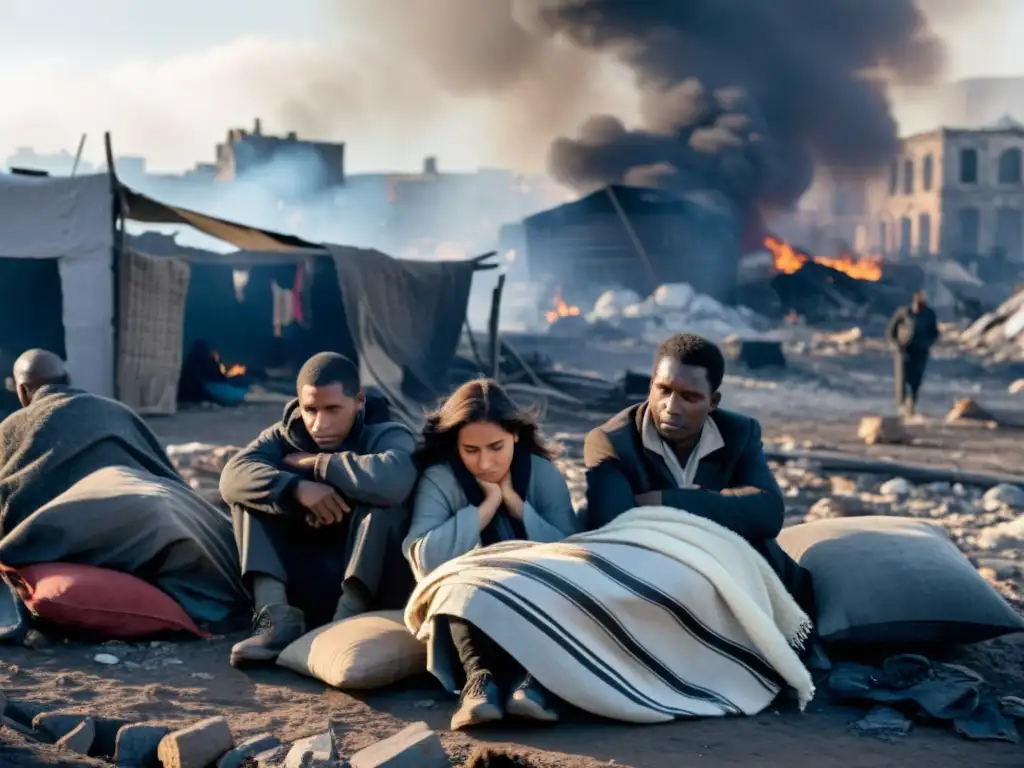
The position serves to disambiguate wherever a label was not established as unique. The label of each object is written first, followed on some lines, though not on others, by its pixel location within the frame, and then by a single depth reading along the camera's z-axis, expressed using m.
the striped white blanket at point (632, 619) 3.68
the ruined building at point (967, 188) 46.88
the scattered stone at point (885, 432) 11.67
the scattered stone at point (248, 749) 3.34
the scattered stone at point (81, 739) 3.40
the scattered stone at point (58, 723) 3.51
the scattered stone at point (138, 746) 3.40
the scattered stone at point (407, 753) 3.17
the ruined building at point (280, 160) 37.34
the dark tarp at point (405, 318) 13.46
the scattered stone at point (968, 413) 13.66
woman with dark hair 4.18
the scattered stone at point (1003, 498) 8.11
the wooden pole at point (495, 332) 14.58
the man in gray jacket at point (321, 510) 4.32
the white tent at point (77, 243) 11.58
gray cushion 4.27
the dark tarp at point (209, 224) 12.38
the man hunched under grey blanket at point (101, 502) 4.67
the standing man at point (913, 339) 13.74
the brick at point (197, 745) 3.31
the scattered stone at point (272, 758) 3.34
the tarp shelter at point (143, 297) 11.68
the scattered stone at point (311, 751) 3.26
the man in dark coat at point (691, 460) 4.25
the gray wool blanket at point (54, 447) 4.95
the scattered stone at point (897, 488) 8.66
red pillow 4.47
